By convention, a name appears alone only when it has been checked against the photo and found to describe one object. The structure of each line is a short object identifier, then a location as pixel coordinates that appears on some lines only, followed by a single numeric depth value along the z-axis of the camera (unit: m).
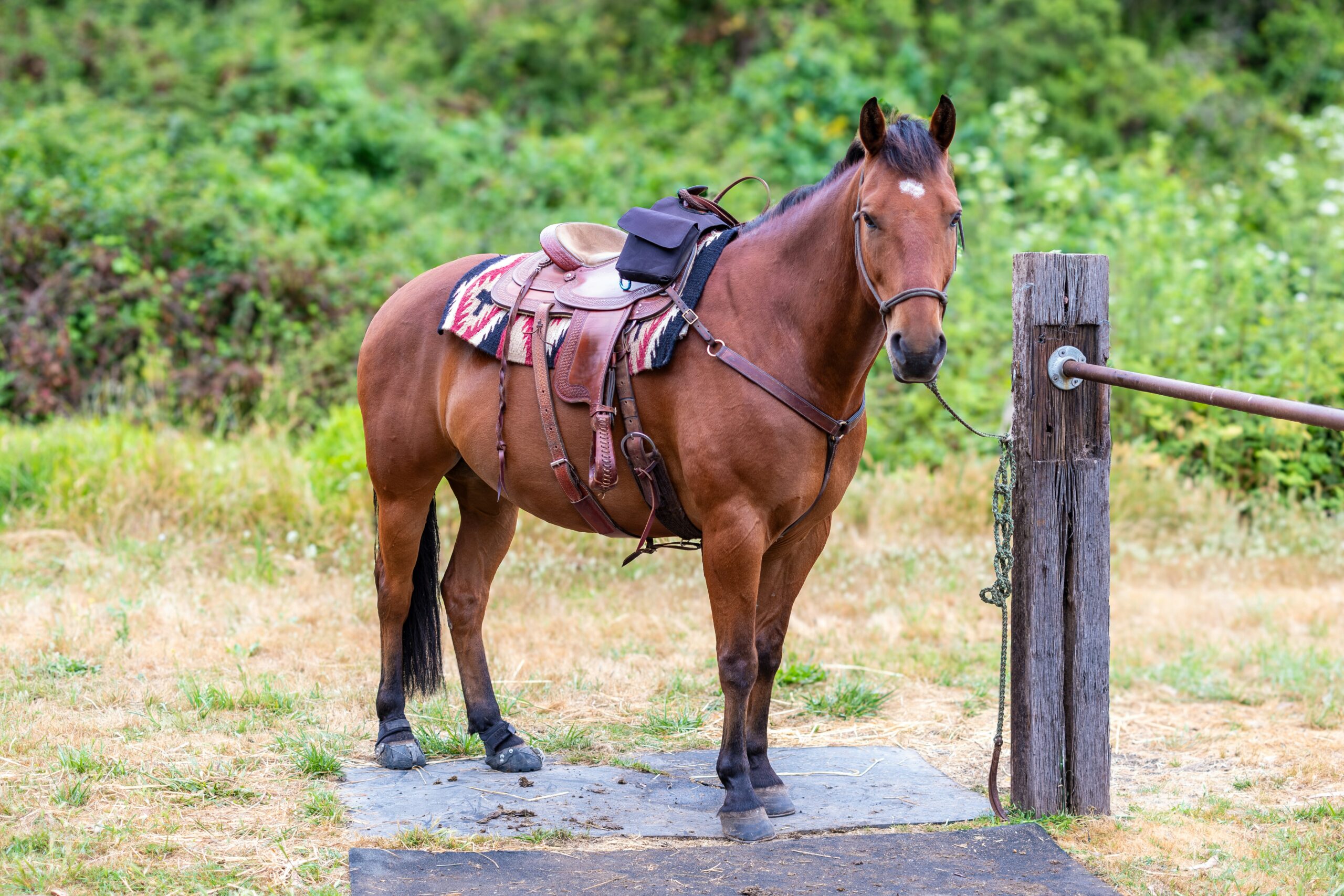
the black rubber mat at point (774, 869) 6.63
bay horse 6.62
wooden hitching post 7.46
